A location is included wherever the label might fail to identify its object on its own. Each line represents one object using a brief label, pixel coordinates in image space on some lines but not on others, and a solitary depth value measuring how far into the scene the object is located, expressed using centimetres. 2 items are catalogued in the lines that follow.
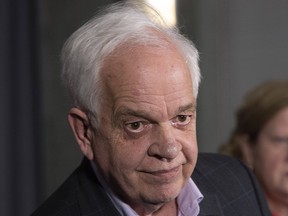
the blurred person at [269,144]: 291
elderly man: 228
